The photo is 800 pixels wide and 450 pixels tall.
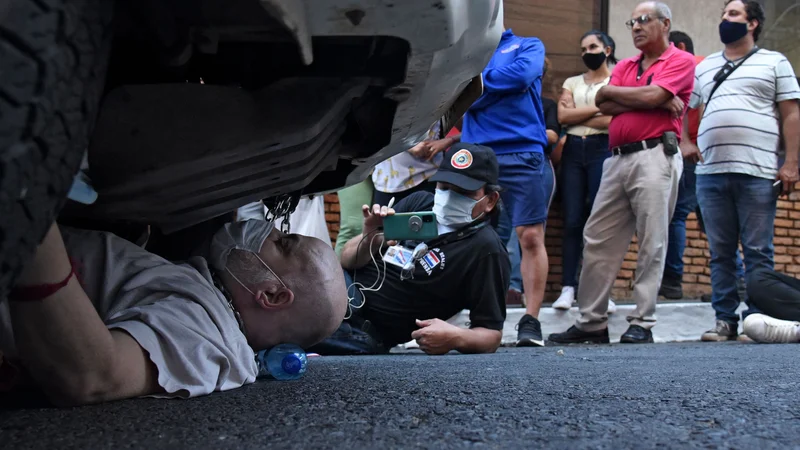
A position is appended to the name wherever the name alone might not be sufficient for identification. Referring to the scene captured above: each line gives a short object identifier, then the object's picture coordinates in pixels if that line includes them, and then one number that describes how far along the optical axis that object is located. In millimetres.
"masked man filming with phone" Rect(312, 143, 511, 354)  3719
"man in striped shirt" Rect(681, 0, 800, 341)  4789
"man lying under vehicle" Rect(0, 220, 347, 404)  1361
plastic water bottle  2139
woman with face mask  5578
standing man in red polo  4648
